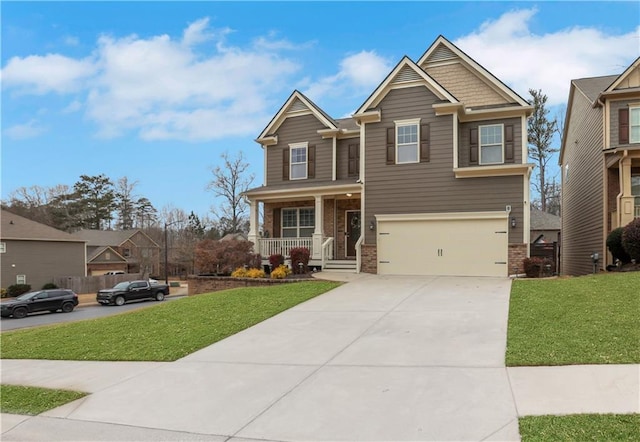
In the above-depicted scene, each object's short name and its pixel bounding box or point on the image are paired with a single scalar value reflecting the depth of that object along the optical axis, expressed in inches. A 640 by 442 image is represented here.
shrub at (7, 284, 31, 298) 1218.0
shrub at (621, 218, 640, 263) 492.1
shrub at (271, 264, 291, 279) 593.0
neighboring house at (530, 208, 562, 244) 1232.6
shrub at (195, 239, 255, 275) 650.8
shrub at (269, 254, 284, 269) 631.8
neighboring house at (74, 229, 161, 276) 1898.4
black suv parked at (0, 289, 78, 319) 896.9
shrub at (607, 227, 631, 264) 540.6
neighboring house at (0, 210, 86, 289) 1249.4
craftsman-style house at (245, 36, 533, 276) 576.7
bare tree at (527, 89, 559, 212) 1302.9
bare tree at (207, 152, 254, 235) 1638.8
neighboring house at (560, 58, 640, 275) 578.2
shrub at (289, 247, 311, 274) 620.1
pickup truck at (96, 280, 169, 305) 1091.3
